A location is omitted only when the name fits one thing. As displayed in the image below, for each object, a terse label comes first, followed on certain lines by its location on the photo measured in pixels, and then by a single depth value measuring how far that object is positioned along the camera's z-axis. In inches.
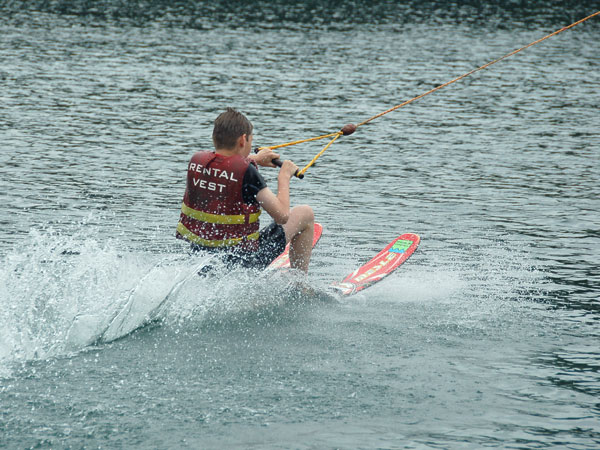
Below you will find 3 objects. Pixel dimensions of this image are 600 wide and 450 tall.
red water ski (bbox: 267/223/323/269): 766.0
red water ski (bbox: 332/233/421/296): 695.7
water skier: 593.9
